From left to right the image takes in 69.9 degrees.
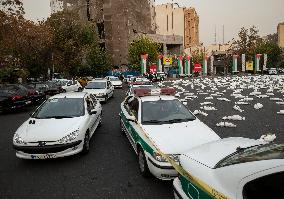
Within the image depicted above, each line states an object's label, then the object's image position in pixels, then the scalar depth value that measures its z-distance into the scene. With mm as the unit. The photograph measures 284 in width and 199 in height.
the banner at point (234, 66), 43689
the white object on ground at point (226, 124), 7229
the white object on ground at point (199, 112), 8875
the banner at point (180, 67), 42116
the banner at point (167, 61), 48148
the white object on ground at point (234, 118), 7992
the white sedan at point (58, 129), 4774
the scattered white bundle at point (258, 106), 9793
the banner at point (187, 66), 42230
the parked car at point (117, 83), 23134
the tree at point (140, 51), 39327
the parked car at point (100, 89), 12503
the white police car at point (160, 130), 3709
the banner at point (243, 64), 44051
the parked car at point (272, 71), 40581
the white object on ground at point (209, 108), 9753
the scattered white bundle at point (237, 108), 9398
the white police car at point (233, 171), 1845
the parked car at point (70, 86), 17256
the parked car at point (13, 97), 10936
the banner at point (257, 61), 43332
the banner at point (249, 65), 46280
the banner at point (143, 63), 35815
